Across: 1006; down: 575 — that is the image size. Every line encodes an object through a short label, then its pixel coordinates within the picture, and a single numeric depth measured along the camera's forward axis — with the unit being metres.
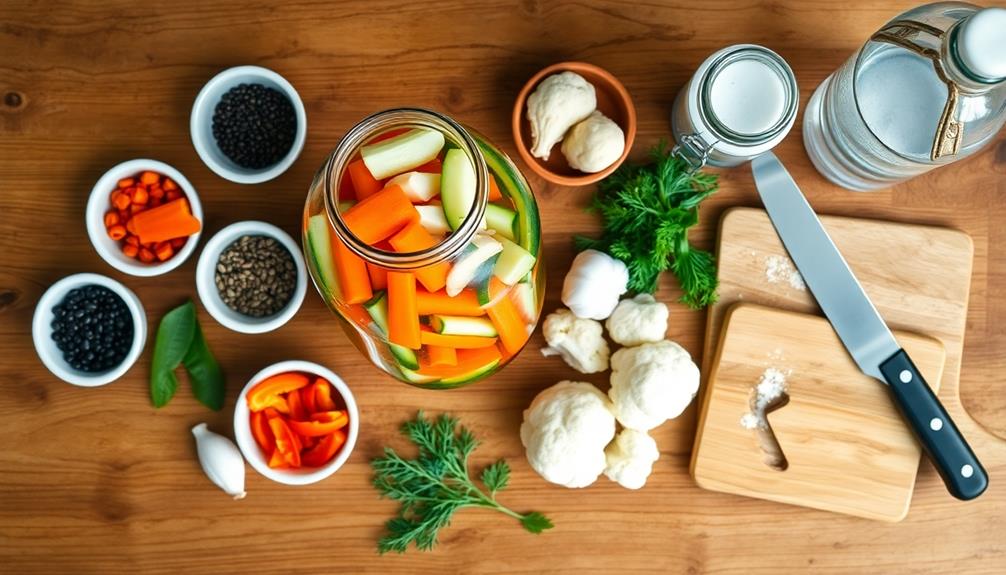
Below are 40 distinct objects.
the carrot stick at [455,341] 0.85
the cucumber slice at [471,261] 0.78
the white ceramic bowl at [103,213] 1.14
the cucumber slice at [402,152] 0.80
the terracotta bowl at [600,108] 1.14
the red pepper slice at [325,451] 1.17
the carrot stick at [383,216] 0.76
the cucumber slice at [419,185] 0.79
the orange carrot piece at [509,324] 0.87
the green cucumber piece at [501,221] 0.83
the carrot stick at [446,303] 0.81
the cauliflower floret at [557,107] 1.11
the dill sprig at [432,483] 1.21
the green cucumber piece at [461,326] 0.84
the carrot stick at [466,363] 0.92
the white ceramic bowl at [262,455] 1.15
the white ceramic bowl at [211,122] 1.14
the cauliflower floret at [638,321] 1.16
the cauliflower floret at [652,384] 1.12
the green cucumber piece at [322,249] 0.84
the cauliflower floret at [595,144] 1.10
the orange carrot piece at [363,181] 0.82
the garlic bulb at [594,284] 1.13
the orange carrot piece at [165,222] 1.13
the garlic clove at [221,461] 1.19
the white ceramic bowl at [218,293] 1.14
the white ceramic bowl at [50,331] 1.15
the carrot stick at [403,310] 0.79
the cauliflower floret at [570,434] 1.14
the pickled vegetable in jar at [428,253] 0.76
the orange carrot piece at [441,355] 0.89
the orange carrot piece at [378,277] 0.81
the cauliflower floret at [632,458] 1.18
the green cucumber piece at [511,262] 0.82
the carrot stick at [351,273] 0.82
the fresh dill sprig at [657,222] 1.15
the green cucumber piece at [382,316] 0.83
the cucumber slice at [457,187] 0.77
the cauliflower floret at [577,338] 1.18
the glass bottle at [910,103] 1.01
